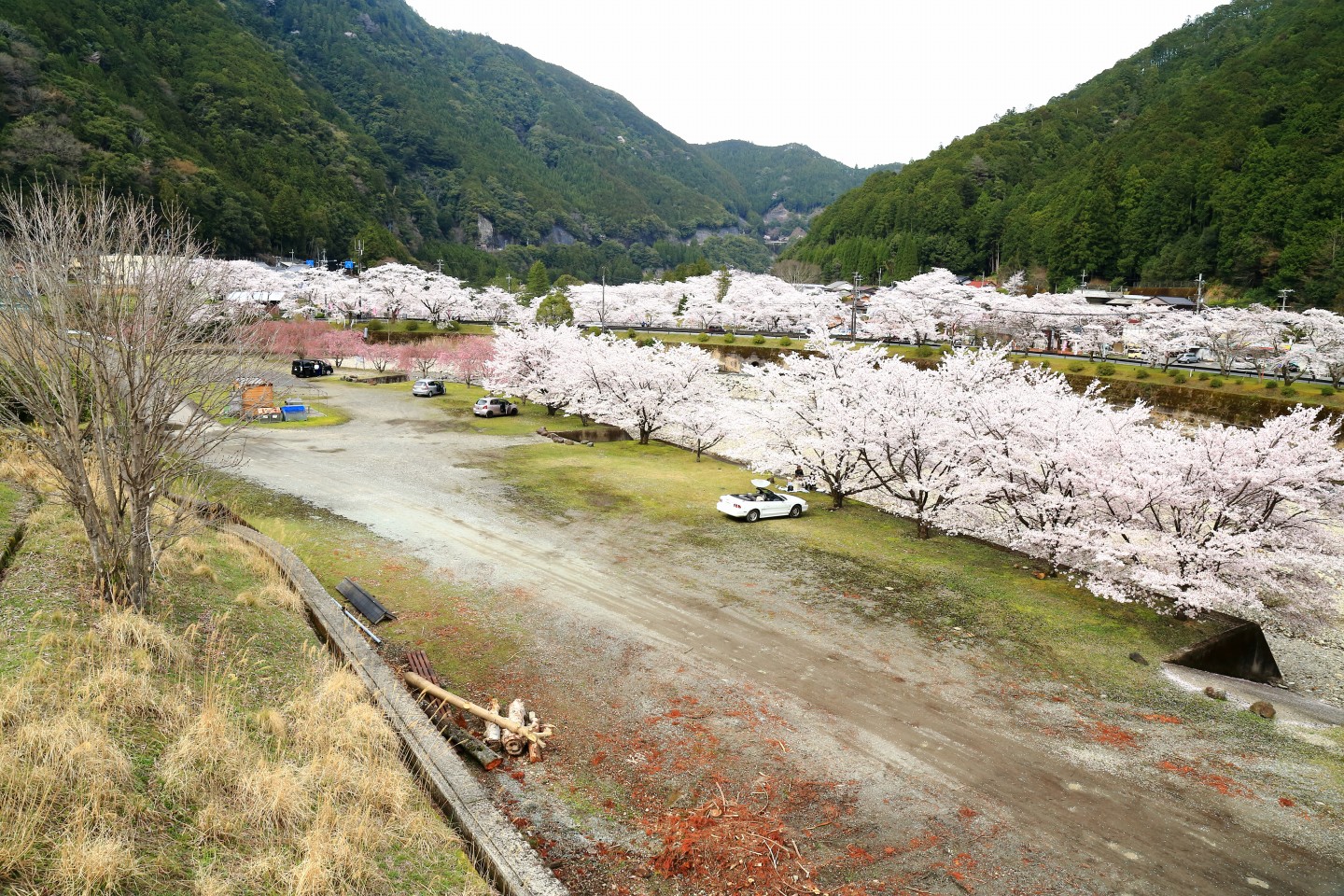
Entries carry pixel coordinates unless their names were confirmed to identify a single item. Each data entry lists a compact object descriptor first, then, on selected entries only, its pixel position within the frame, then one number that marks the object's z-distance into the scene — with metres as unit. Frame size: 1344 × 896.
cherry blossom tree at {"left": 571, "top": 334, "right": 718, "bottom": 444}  36.69
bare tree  9.71
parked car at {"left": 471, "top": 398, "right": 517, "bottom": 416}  42.41
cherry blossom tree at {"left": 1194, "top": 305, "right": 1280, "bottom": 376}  48.56
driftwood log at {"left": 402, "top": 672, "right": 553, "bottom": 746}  10.54
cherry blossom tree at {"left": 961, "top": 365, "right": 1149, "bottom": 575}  17.95
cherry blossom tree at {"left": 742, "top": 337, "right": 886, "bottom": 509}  25.20
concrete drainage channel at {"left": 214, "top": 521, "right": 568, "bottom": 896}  7.55
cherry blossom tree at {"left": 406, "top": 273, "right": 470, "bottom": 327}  79.19
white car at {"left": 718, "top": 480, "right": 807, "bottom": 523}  23.23
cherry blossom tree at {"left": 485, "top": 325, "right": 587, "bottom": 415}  42.56
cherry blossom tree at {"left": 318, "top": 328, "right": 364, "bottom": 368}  61.84
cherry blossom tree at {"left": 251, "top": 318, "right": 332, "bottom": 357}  57.46
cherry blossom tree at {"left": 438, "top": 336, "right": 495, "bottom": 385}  56.19
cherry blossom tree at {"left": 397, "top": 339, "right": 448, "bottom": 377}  61.97
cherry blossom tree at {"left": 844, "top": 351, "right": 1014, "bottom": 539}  21.42
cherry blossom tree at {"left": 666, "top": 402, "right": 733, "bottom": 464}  33.75
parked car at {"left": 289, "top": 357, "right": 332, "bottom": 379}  54.16
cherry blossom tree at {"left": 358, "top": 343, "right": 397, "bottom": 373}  61.06
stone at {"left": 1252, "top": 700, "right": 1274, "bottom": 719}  12.58
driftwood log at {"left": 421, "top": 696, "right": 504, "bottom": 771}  10.12
